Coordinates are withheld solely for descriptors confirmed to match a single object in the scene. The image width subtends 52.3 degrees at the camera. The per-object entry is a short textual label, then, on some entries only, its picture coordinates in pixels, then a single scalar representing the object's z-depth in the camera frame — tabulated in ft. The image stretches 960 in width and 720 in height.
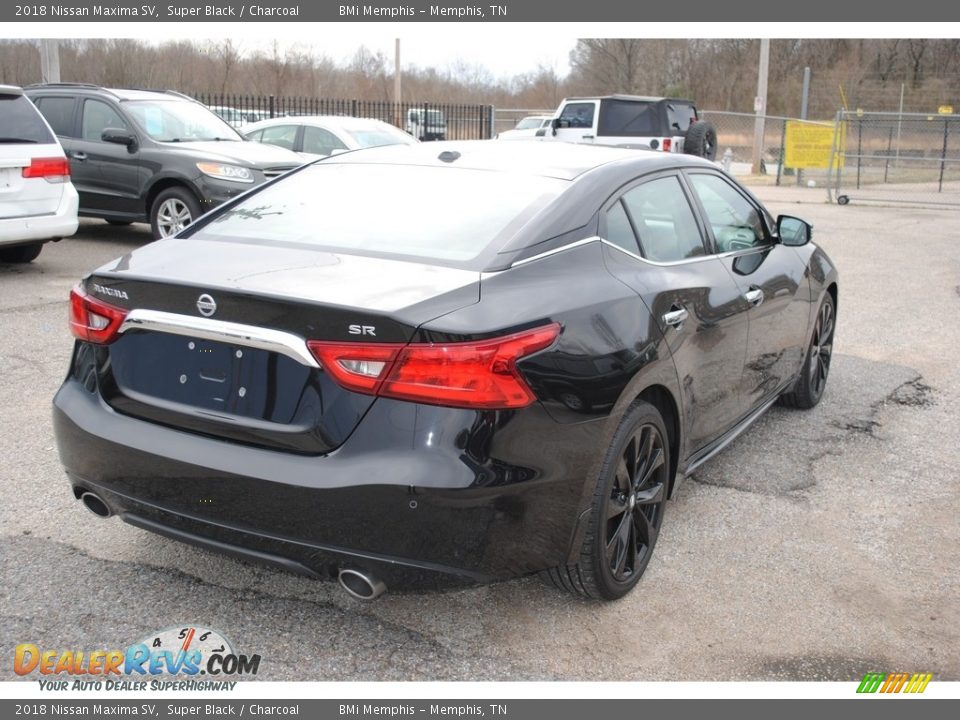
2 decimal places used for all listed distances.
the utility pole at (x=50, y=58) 53.26
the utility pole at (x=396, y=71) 122.21
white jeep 68.03
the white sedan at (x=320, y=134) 45.27
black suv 35.40
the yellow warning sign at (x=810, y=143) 72.38
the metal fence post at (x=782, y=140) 82.77
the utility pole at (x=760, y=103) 94.84
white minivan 29.17
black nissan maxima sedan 8.96
